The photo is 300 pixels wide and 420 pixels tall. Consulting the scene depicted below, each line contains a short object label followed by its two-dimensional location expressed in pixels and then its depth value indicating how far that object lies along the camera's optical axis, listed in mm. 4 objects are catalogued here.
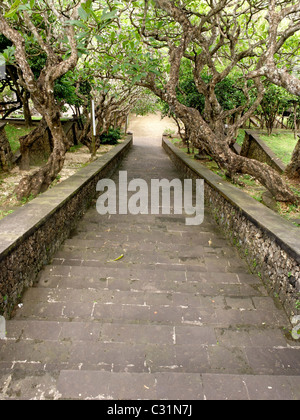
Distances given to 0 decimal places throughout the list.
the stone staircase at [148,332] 1875
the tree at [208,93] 5297
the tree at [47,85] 4625
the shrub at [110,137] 13602
